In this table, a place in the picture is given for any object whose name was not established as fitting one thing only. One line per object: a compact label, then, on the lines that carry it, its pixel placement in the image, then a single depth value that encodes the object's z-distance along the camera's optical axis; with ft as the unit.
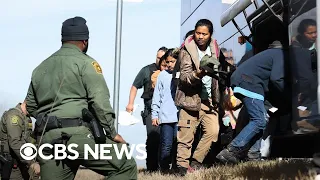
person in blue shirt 29.35
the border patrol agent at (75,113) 17.03
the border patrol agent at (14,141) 33.24
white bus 20.36
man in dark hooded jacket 21.74
